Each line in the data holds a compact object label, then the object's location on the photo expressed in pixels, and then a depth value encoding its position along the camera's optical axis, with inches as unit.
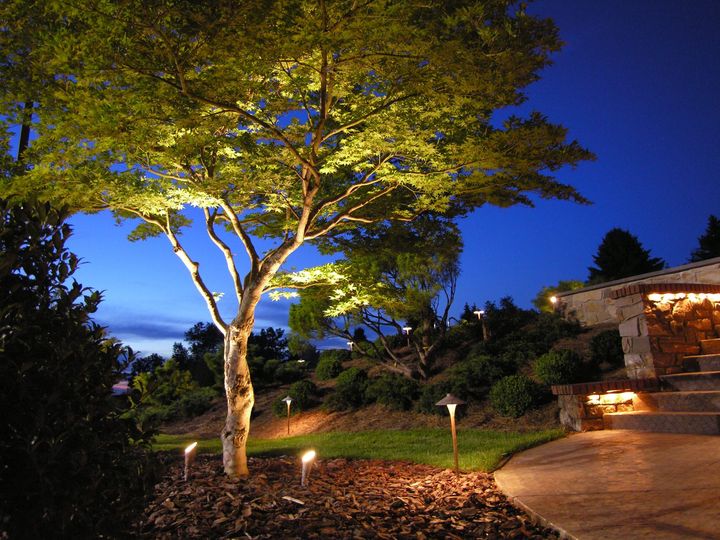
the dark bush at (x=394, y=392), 477.7
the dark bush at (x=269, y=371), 771.4
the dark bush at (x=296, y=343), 677.7
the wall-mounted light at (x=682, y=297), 296.8
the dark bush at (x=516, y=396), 358.3
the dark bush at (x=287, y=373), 771.4
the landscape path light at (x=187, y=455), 250.8
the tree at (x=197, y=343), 1133.6
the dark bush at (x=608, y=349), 378.0
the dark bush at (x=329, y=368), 674.8
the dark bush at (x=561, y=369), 360.8
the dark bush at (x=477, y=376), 423.5
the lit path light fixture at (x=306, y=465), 215.9
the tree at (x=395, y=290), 344.2
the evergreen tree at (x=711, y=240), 812.6
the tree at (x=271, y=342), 1160.1
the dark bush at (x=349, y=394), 538.0
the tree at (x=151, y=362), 1247.5
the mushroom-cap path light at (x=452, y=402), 234.7
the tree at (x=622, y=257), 829.2
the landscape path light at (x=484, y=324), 563.5
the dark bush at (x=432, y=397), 431.8
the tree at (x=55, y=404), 78.2
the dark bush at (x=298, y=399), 578.2
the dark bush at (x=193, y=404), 739.4
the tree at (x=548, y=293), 699.1
